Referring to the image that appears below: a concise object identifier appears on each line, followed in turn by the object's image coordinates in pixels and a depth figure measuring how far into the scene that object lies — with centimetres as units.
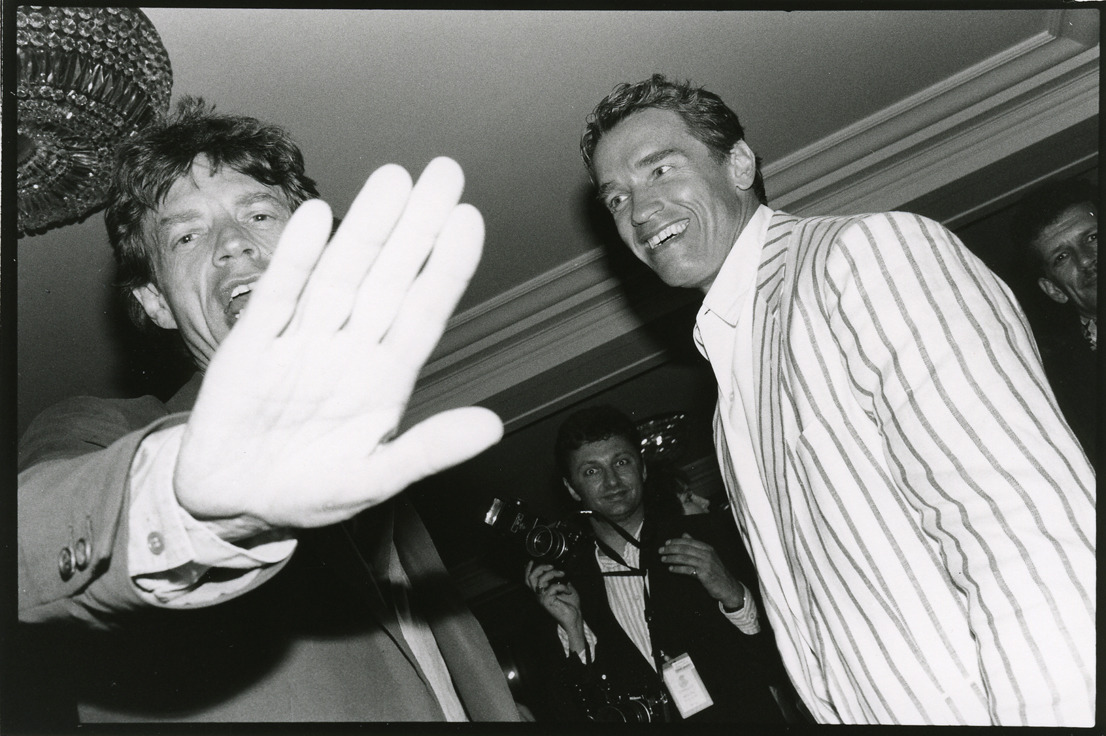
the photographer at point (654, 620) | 142
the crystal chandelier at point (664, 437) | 203
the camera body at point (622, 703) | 138
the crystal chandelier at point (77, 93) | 105
